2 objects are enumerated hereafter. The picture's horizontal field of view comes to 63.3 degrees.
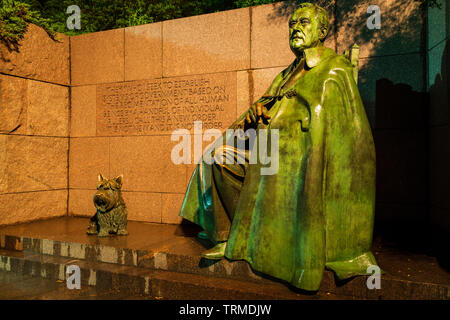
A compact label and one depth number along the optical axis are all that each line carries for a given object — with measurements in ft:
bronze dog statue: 15.26
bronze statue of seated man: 9.65
